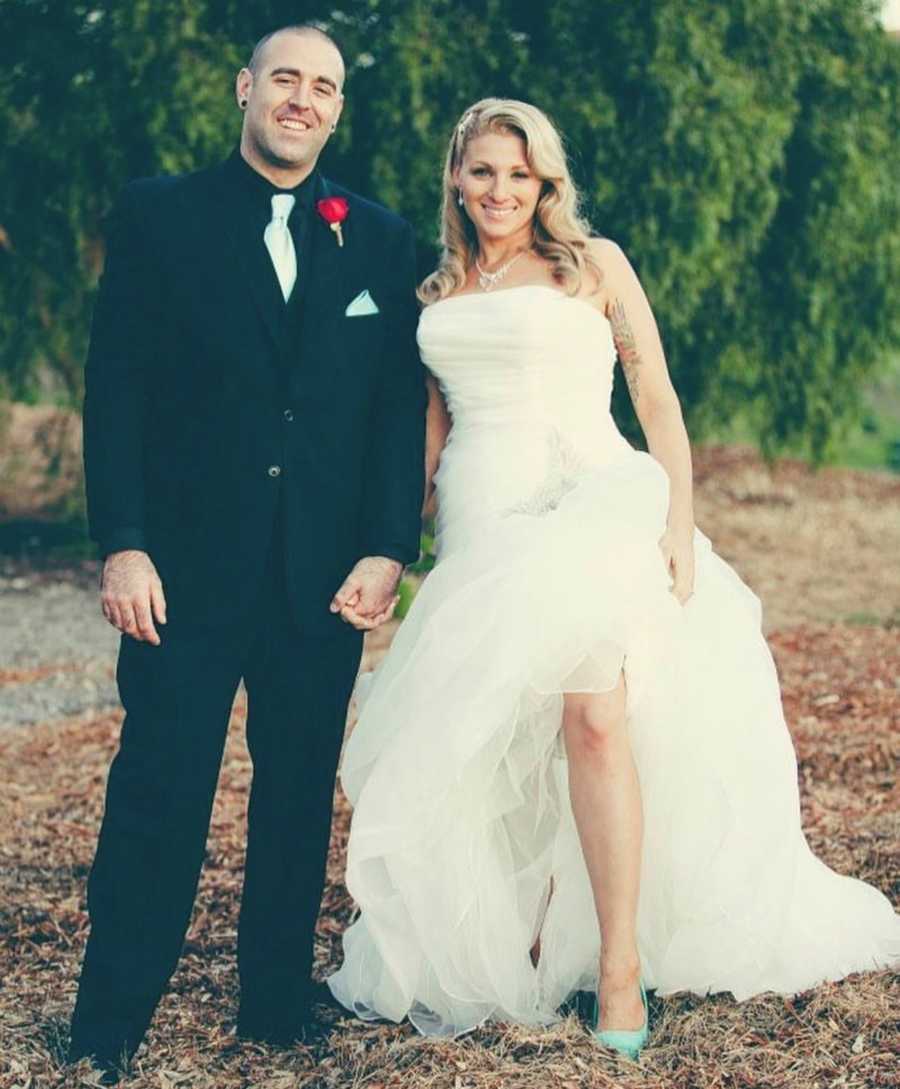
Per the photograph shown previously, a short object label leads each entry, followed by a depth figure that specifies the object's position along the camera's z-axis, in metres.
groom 3.06
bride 3.06
